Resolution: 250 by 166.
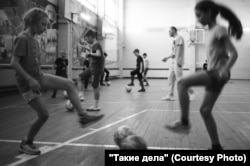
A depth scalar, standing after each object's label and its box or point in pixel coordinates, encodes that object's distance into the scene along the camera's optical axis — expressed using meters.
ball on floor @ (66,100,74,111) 7.02
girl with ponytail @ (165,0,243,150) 2.76
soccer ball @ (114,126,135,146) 3.31
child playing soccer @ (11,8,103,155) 3.30
